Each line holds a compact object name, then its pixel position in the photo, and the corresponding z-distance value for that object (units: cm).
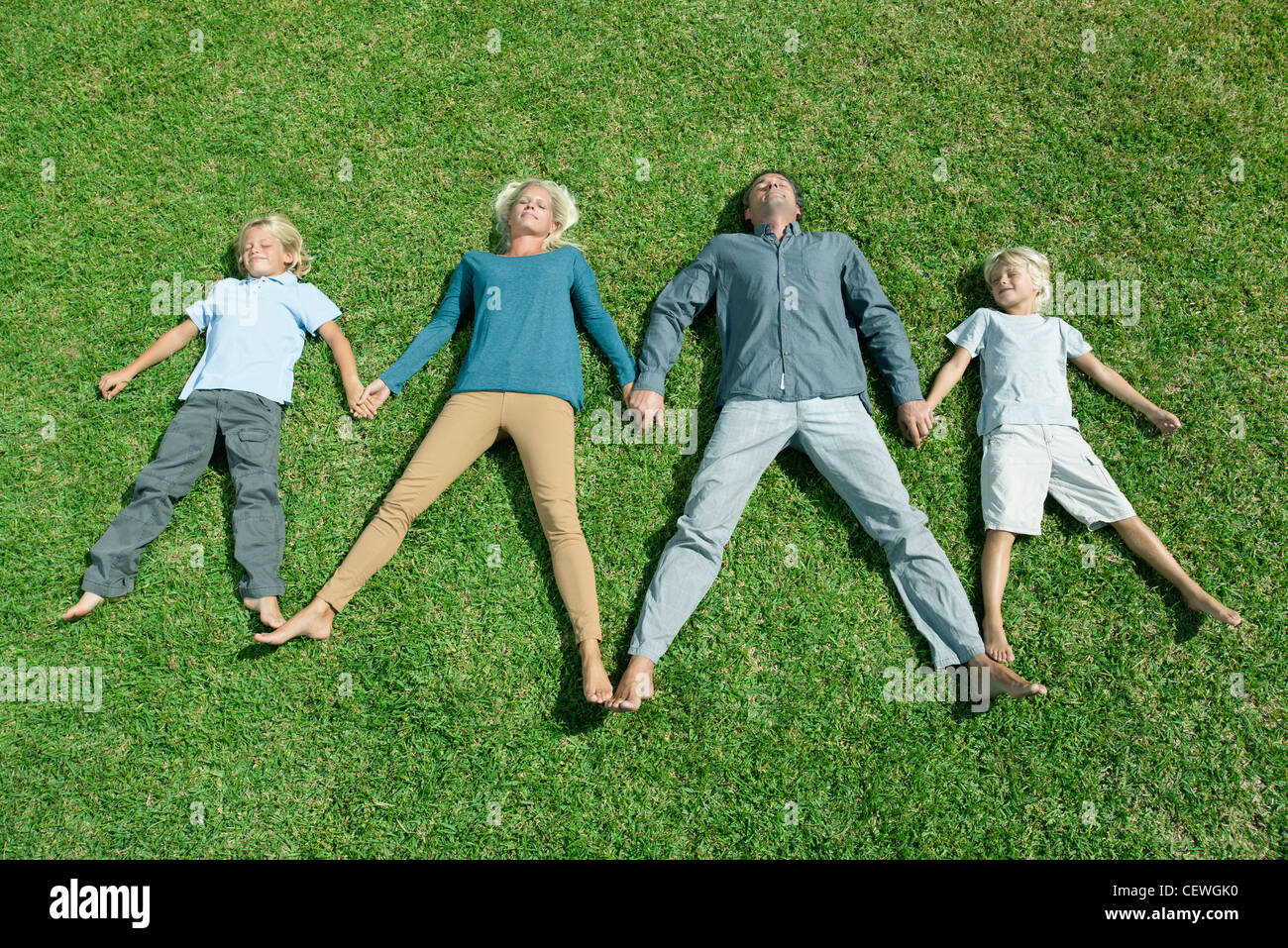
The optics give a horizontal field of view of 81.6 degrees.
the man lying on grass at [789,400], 438
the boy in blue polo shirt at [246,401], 453
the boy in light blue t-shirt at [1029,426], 457
